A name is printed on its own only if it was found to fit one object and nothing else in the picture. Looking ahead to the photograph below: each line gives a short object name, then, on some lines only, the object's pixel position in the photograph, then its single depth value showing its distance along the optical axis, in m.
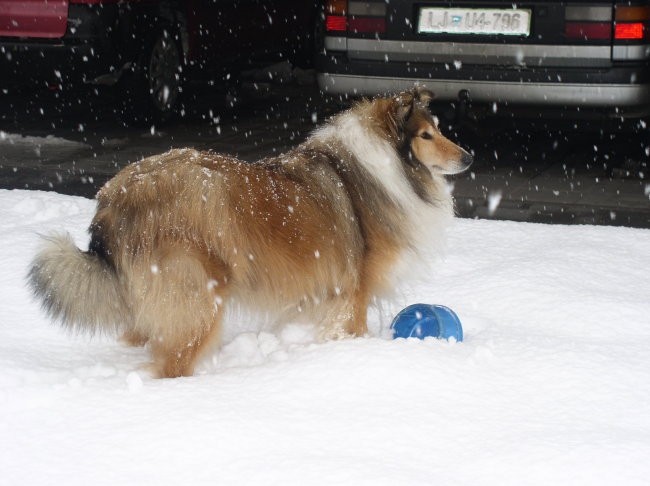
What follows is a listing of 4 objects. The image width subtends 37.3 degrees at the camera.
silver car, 5.76
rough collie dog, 3.22
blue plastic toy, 3.66
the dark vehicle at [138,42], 6.76
